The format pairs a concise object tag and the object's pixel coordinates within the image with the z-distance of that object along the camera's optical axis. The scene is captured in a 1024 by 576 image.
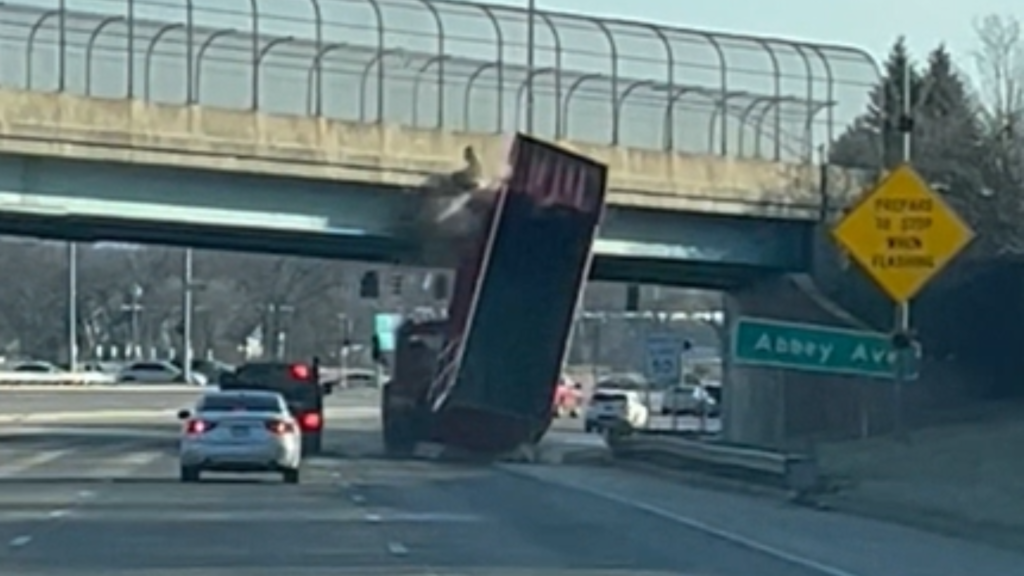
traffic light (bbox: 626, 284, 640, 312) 95.82
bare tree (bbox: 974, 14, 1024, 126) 87.31
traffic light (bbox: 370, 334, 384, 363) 87.54
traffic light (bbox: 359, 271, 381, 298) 85.62
